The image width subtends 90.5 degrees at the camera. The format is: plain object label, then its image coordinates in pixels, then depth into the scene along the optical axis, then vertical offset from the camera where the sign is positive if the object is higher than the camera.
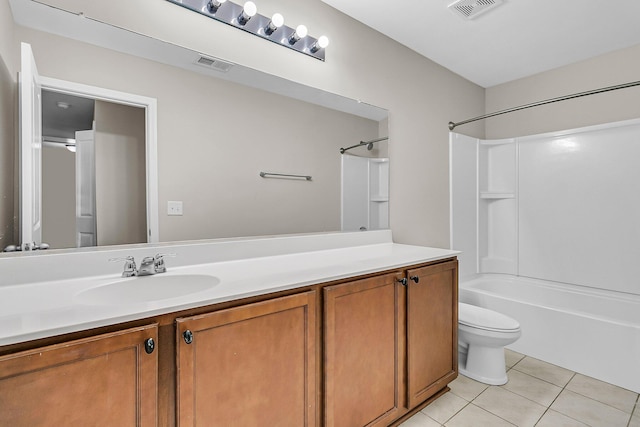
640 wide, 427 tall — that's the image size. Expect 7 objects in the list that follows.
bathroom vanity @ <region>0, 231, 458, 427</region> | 0.76 -0.41
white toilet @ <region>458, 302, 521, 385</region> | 1.92 -0.83
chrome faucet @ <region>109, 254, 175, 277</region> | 1.21 -0.22
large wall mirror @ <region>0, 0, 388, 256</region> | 1.26 +0.43
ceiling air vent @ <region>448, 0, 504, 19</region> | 1.96 +1.29
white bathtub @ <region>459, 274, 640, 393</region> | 1.97 -0.81
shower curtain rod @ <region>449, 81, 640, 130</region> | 2.00 +0.79
